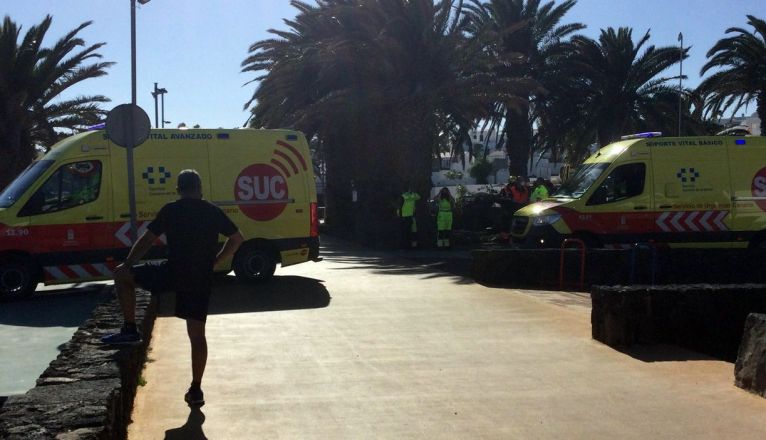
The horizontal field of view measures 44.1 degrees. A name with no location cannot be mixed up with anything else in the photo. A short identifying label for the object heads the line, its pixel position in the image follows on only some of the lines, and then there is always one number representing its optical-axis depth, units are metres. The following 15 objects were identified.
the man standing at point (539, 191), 22.09
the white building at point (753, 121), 79.31
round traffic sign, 11.84
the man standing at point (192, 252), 6.39
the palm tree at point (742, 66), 31.03
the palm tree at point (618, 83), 33.78
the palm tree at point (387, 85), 25.97
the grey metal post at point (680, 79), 33.42
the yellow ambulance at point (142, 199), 13.23
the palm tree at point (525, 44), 32.28
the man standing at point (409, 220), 23.08
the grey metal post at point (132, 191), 12.03
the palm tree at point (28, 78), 28.41
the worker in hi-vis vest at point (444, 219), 22.17
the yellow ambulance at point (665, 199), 16.47
